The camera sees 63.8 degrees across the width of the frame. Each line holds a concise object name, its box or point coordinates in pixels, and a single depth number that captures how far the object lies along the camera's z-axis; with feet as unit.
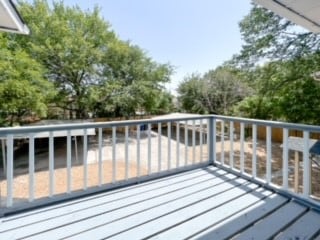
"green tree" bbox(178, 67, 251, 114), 58.65
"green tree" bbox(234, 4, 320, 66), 25.76
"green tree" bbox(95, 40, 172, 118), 49.70
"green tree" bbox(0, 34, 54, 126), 27.71
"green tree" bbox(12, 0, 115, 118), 43.52
